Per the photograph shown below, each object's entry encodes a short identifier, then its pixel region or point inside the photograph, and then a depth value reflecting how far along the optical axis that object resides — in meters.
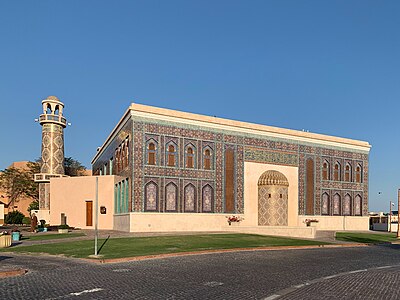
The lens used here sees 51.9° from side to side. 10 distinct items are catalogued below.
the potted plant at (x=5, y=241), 24.78
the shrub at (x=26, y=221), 61.22
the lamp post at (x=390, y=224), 54.94
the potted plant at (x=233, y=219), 39.37
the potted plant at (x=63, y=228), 35.65
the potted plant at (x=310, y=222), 44.65
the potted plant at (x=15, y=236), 28.91
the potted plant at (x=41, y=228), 38.19
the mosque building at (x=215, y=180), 35.53
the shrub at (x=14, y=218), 60.88
